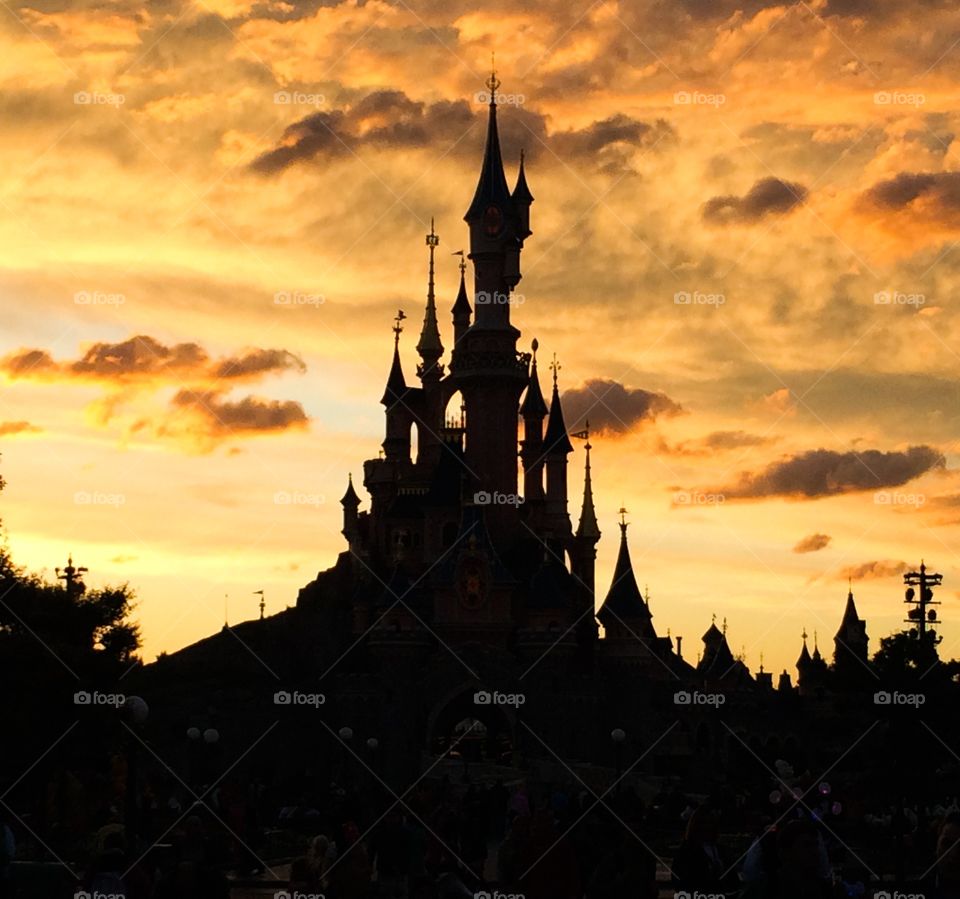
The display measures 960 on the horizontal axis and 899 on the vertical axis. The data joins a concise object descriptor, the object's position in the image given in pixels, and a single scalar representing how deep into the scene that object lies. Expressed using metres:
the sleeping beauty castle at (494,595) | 79.94
